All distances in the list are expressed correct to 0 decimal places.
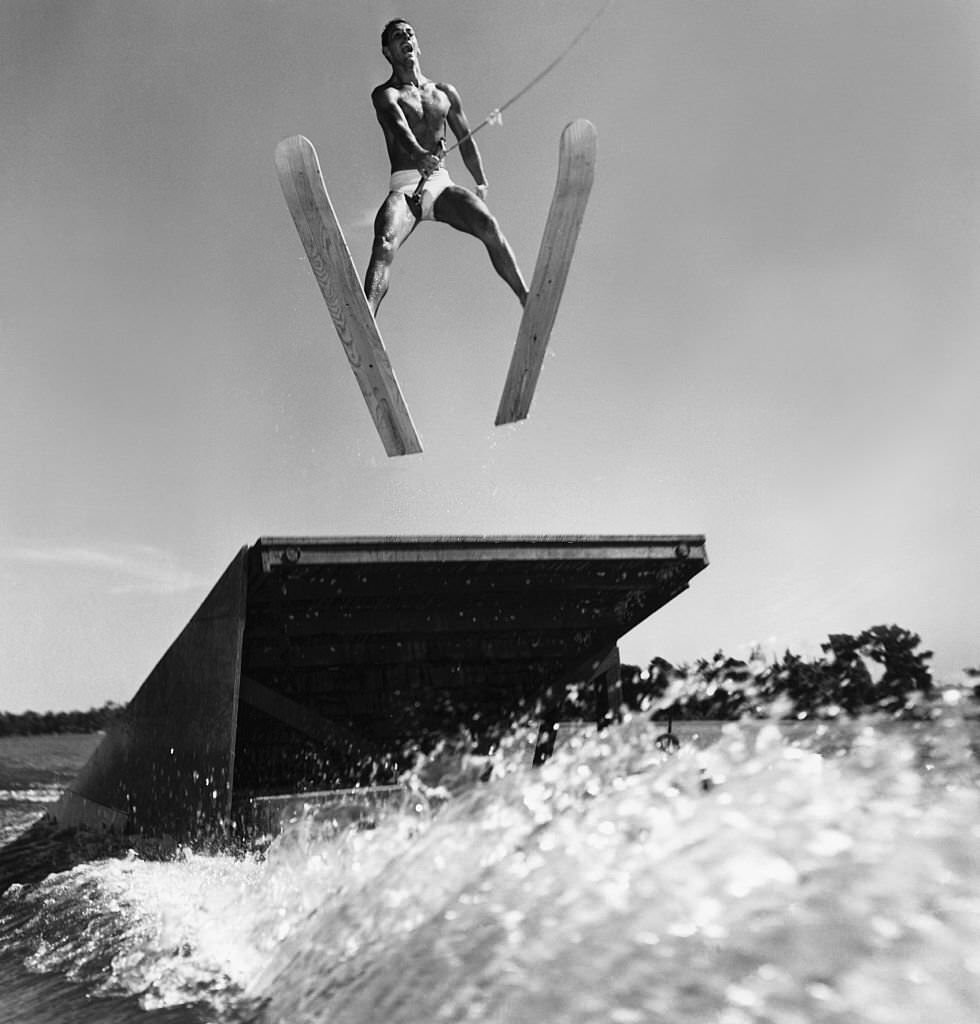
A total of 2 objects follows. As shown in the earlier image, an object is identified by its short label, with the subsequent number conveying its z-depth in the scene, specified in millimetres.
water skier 5844
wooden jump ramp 4074
